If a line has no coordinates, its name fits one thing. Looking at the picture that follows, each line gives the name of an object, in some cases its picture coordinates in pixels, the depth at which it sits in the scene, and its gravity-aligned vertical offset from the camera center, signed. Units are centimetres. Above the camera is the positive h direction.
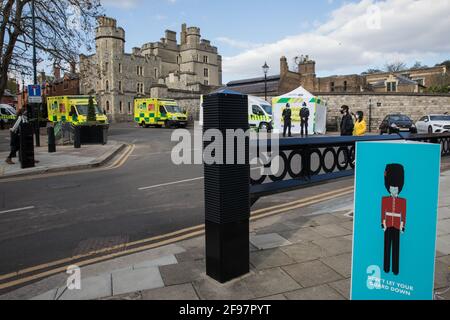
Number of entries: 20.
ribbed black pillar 336 -72
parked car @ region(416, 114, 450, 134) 2270 +25
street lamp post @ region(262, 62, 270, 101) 3111 +545
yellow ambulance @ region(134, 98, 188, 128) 3472 +163
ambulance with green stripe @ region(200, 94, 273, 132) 2792 +103
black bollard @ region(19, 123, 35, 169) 1147 -55
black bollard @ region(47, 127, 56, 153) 1575 -49
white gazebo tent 2638 +148
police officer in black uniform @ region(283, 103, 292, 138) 2225 +74
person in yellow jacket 990 +6
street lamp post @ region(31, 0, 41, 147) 1753 +394
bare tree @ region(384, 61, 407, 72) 8065 +1409
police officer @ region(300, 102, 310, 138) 2311 +96
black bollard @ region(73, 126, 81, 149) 1791 -47
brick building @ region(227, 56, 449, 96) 4775 +694
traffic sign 1697 +180
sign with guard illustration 239 -66
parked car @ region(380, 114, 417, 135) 2316 +33
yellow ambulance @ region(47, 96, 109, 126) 2792 +168
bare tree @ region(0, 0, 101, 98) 1747 +507
